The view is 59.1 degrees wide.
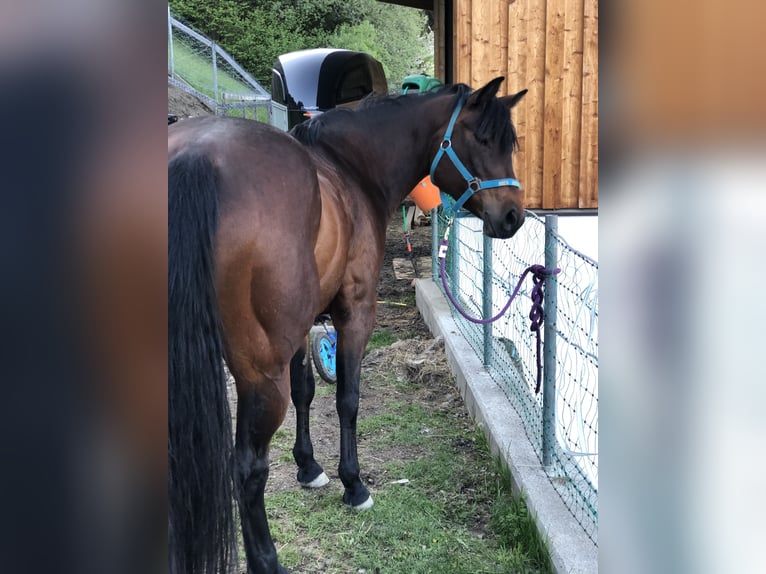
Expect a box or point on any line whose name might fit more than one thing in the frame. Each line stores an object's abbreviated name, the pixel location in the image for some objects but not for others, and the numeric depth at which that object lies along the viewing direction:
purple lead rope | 3.00
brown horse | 2.00
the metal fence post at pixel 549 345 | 2.96
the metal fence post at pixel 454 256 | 6.08
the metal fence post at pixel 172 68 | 18.40
